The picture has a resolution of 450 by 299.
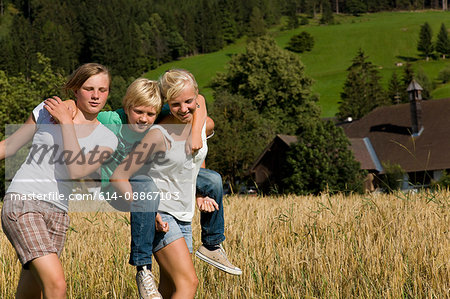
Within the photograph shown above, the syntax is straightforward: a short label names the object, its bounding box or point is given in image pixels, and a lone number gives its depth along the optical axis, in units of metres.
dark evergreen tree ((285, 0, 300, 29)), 139.38
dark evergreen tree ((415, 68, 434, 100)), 91.32
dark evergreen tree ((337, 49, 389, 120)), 81.88
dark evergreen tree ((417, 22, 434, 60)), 108.81
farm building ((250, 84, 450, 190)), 40.83
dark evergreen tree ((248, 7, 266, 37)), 131.50
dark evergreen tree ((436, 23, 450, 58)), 108.69
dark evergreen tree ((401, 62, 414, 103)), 92.94
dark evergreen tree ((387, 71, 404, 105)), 89.88
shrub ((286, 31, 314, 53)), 113.00
